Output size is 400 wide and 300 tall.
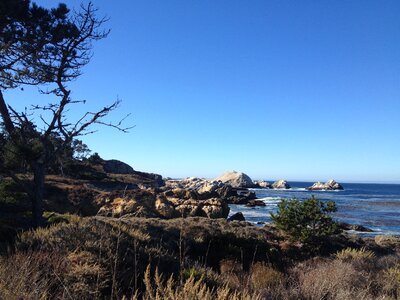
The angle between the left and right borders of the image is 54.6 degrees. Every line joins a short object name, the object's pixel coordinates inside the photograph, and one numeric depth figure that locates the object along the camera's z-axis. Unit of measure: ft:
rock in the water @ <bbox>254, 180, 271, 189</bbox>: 429.38
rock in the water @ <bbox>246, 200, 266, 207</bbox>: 194.43
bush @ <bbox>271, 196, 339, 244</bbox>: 60.64
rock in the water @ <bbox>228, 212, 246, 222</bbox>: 123.52
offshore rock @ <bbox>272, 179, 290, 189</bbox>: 433.48
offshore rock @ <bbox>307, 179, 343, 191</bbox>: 405.02
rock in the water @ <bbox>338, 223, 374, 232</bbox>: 115.03
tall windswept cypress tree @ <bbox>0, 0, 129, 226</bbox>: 41.19
